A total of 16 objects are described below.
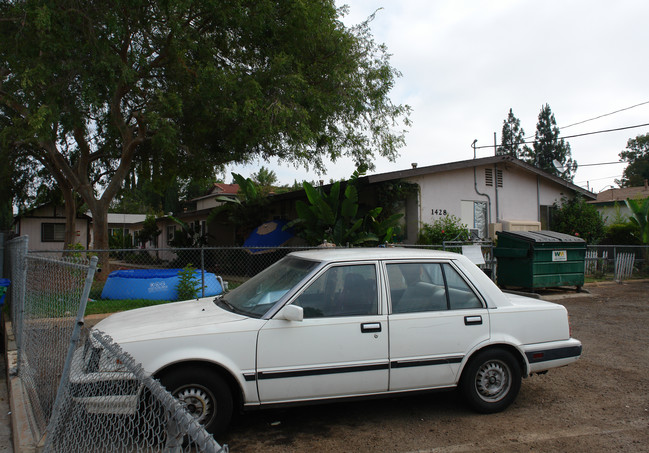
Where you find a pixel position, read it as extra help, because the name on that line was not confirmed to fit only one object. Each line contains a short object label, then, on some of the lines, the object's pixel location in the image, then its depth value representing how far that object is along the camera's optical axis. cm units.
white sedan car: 379
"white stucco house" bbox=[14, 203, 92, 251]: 2741
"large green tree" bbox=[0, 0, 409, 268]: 1135
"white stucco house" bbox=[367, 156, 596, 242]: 1554
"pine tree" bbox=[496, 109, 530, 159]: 6397
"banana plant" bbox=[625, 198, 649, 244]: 1806
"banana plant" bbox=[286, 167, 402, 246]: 1367
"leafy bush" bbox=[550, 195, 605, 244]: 1822
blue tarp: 1683
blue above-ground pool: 1038
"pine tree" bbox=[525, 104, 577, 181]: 6250
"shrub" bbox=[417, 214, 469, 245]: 1500
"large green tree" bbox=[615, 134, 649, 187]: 6347
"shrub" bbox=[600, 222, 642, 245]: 1981
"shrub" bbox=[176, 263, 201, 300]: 984
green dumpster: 1233
